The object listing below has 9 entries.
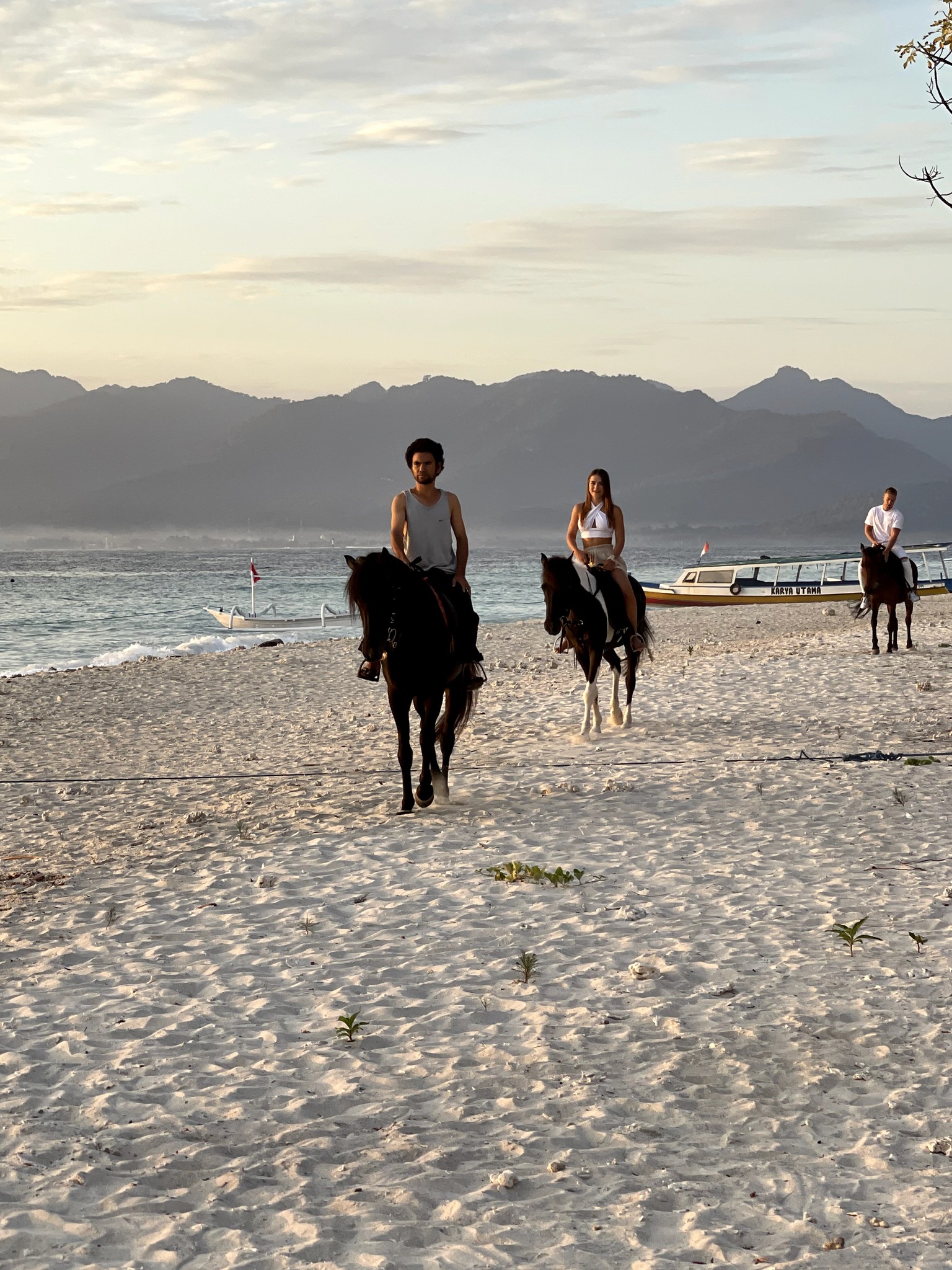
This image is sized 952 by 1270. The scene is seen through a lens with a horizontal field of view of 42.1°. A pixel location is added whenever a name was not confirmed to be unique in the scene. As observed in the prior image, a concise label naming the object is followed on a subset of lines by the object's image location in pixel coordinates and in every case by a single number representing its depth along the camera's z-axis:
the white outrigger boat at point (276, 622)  44.84
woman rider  13.28
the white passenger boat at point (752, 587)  45.47
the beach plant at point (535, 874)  7.98
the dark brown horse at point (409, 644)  9.05
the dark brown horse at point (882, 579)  20.59
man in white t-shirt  20.41
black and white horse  12.83
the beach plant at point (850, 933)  6.61
